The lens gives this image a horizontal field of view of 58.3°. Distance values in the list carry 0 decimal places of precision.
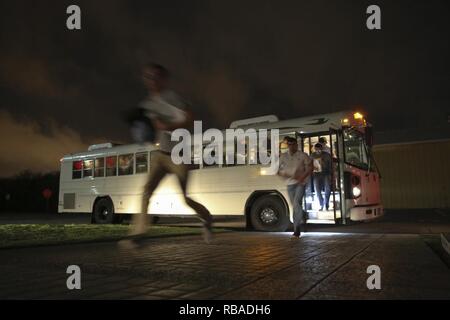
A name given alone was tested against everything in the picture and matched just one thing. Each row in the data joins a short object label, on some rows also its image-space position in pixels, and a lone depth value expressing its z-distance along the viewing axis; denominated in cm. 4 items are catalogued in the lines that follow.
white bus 1039
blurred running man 482
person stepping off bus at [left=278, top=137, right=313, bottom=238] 790
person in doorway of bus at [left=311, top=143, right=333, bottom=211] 1027
